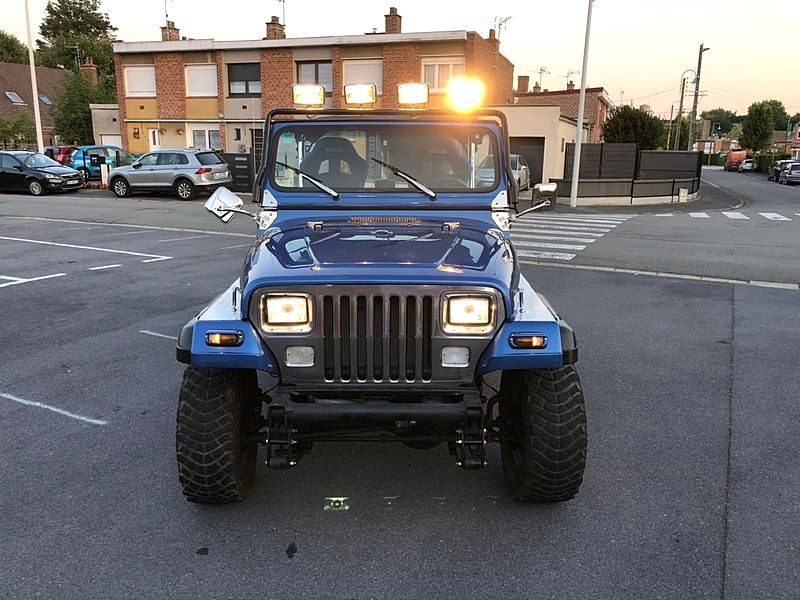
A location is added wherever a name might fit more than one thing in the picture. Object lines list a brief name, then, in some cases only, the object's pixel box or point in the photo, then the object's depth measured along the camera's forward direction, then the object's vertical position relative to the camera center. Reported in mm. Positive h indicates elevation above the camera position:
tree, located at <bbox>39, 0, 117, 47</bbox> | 69750 +12484
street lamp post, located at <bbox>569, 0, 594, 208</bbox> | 21078 +332
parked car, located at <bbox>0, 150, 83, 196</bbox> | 23609 -1179
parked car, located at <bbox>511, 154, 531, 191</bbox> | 21497 -398
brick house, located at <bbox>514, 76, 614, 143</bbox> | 42719 +3316
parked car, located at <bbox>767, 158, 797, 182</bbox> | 43438 -980
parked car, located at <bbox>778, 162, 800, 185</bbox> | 39531 -1075
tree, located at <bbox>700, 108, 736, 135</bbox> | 165375 +9489
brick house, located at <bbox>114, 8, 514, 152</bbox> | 29234 +3376
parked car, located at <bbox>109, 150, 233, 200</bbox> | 22141 -1000
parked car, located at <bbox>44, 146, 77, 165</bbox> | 29609 -509
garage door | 28594 -54
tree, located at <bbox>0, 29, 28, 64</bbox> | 68062 +9159
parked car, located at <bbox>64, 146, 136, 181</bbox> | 27700 -644
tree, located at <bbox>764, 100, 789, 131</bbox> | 138500 +7897
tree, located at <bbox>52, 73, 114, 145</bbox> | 40219 +2069
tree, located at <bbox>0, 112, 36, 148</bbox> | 37969 +507
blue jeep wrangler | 2914 -931
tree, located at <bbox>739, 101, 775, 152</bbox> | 78375 +3398
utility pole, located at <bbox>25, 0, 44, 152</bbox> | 27594 +1583
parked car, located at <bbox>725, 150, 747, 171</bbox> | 68062 -450
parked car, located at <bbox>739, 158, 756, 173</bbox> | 62112 -937
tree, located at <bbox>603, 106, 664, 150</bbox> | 34438 +1289
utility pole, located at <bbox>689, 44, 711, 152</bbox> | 48134 +4971
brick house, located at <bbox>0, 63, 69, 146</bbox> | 50719 +3956
